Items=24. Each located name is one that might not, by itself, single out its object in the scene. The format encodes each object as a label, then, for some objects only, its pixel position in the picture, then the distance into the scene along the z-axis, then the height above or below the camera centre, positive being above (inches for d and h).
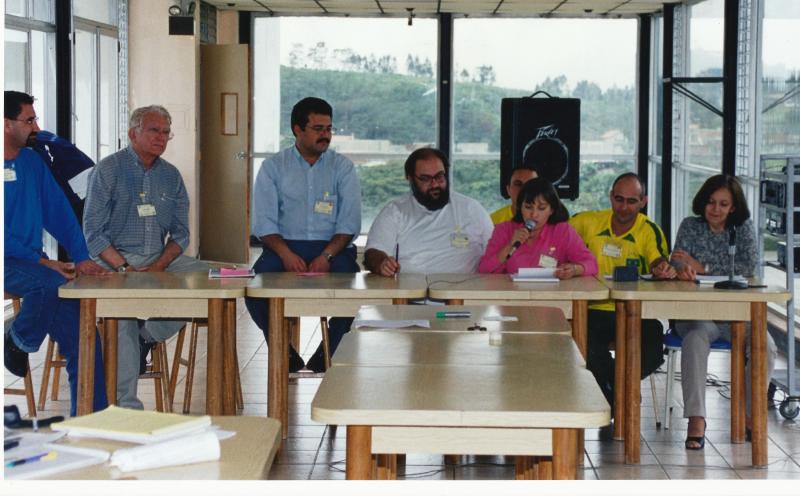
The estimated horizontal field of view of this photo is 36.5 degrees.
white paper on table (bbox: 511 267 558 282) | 217.3 -18.5
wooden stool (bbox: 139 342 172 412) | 232.7 -39.6
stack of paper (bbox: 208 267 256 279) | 218.7 -18.5
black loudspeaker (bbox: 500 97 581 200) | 373.4 +11.1
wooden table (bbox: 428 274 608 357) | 202.5 -20.6
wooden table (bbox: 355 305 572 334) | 165.2 -20.8
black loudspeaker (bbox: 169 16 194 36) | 497.7 +59.8
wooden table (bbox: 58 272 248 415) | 201.0 -22.9
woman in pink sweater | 226.5 -12.7
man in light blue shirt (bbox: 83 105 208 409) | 237.5 -7.4
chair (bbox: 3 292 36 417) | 230.7 -42.3
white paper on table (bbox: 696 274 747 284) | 215.8 -19.1
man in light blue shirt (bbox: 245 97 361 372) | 250.7 -7.1
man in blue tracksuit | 215.5 -15.1
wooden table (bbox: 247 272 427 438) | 205.3 -21.3
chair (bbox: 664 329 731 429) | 226.8 -33.9
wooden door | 512.7 +7.6
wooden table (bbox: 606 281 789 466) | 203.3 -23.9
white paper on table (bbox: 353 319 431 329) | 164.9 -20.8
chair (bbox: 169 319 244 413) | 235.8 -38.4
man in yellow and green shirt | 230.5 -15.0
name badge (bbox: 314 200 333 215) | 252.7 -7.5
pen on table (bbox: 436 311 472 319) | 174.9 -20.7
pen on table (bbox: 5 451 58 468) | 92.7 -22.1
